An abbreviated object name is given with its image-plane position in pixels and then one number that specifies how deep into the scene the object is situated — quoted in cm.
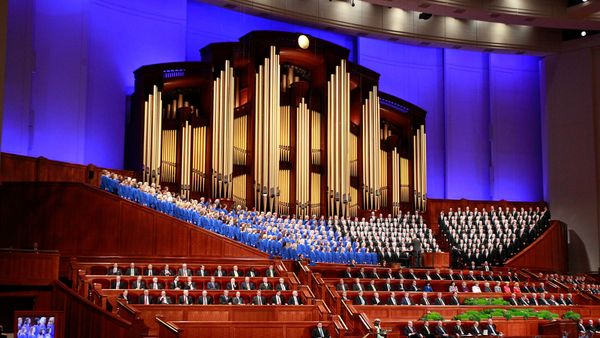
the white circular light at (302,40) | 2000
